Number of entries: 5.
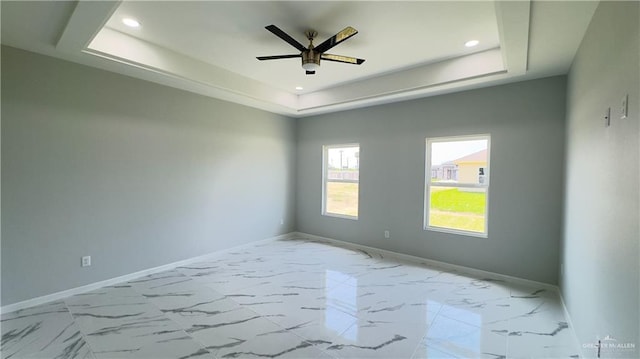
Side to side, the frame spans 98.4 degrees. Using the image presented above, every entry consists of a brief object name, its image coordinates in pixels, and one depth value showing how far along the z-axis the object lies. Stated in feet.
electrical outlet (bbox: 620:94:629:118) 4.62
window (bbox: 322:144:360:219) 17.56
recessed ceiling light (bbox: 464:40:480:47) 9.95
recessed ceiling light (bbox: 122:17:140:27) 8.74
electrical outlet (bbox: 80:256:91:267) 10.52
